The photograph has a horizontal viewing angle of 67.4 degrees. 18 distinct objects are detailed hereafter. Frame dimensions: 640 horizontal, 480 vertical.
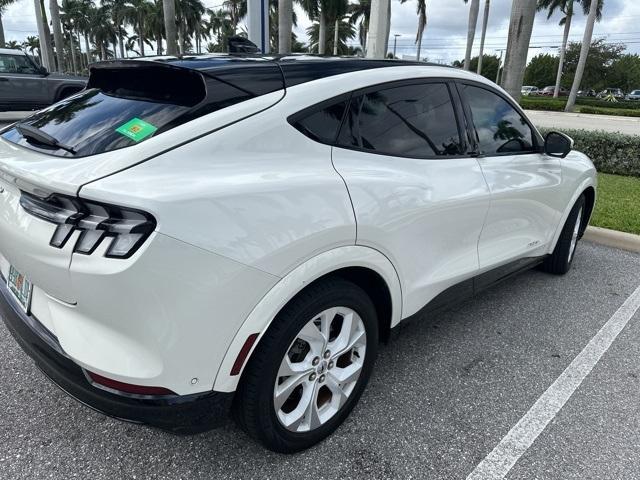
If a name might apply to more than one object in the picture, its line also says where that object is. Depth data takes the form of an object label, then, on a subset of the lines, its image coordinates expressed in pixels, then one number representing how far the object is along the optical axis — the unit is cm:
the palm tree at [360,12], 3856
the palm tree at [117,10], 4978
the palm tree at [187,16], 4694
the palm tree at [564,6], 3690
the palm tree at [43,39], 2139
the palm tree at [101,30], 5497
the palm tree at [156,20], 4806
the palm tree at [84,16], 5238
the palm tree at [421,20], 3753
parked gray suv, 1170
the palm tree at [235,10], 4381
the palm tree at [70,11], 5138
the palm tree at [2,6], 2692
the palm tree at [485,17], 3128
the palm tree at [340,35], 4694
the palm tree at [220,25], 5433
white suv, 153
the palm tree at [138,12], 4900
